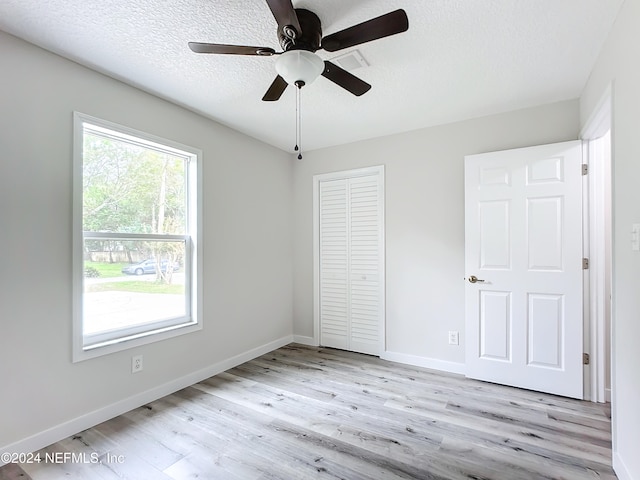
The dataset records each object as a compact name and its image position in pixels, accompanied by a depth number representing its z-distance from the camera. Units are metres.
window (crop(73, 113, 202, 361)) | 2.22
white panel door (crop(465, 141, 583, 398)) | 2.58
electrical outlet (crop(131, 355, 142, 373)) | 2.45
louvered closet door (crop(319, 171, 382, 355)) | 3.63
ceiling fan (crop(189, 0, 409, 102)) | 1.38
